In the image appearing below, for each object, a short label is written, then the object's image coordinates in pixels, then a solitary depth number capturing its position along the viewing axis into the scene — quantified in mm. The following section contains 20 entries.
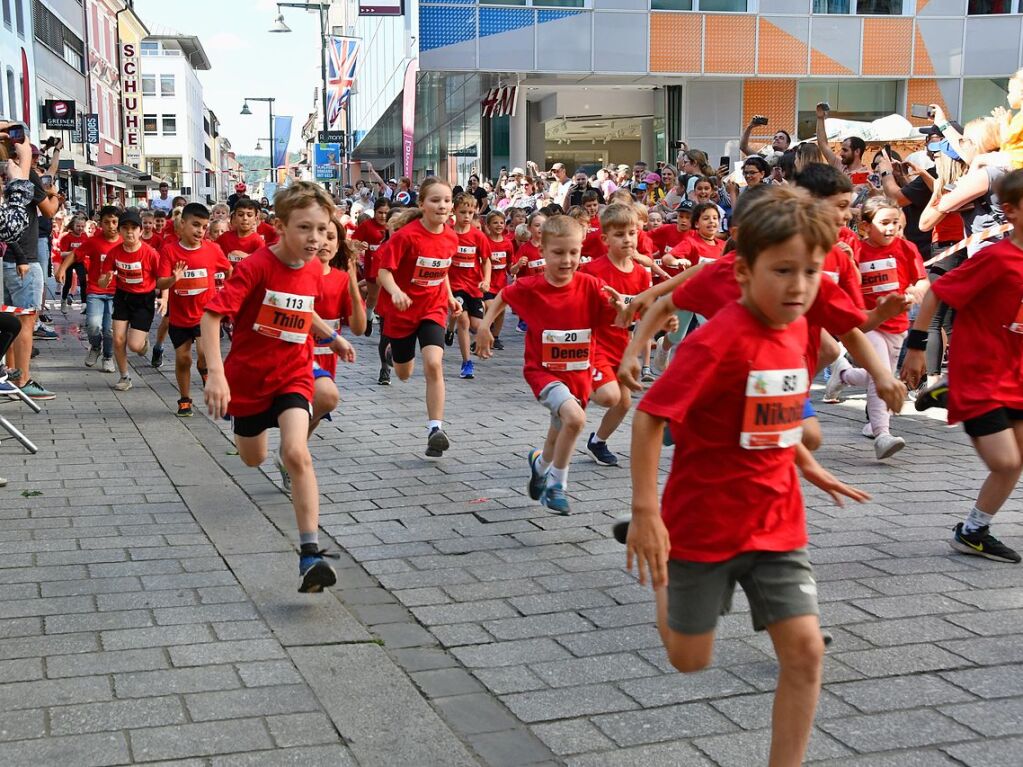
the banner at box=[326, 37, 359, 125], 42812
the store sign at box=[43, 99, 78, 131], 36969
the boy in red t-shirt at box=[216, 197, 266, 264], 13438
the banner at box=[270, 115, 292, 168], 75312
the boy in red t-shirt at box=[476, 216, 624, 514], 6891
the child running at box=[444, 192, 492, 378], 12648
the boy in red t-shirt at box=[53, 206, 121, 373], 13234
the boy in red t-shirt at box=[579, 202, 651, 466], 7434
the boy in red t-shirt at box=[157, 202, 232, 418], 11188
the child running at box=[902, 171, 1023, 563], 5430
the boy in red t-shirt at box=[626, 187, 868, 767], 3117
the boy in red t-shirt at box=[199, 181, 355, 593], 5668
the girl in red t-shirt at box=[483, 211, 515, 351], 15414
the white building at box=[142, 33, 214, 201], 117625
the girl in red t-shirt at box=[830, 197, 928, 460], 8594
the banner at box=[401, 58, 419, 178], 25359
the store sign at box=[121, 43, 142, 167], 77188
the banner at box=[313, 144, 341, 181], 61750
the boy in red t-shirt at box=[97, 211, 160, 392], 12320
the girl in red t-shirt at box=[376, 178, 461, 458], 9375
